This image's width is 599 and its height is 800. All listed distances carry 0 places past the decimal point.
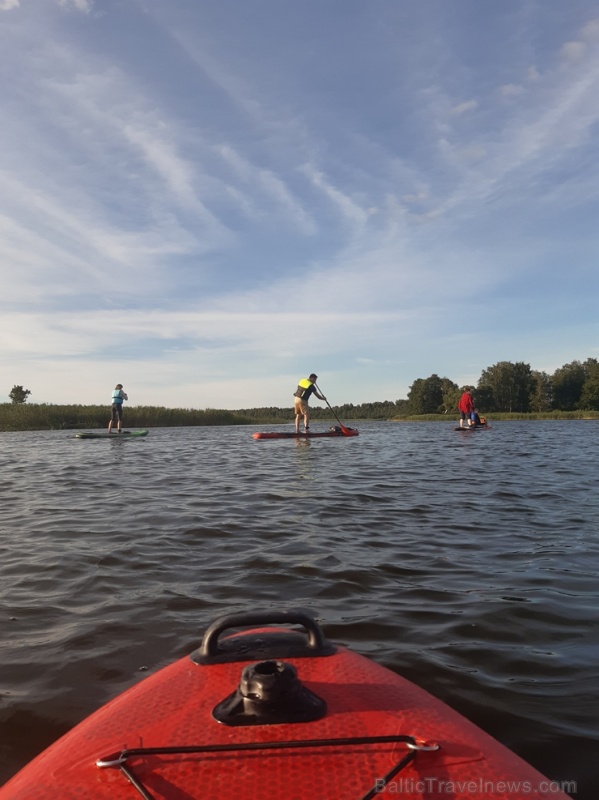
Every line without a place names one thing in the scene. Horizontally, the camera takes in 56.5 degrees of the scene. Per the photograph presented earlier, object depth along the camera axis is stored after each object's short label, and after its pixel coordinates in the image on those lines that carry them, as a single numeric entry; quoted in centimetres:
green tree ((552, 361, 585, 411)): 9375
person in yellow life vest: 2078
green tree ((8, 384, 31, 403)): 5672
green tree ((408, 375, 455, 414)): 10625
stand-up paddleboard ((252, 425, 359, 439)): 2158
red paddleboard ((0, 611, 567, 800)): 137
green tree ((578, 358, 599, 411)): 8675
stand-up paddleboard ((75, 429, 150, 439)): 2316
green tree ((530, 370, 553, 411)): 9156
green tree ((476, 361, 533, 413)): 9556
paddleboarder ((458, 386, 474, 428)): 2766
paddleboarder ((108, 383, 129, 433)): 2350
